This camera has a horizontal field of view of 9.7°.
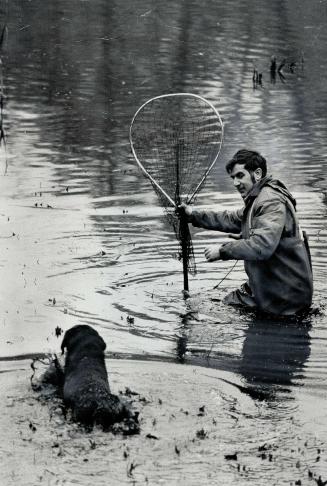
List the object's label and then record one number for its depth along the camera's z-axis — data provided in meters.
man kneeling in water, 16.23
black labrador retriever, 11.60
